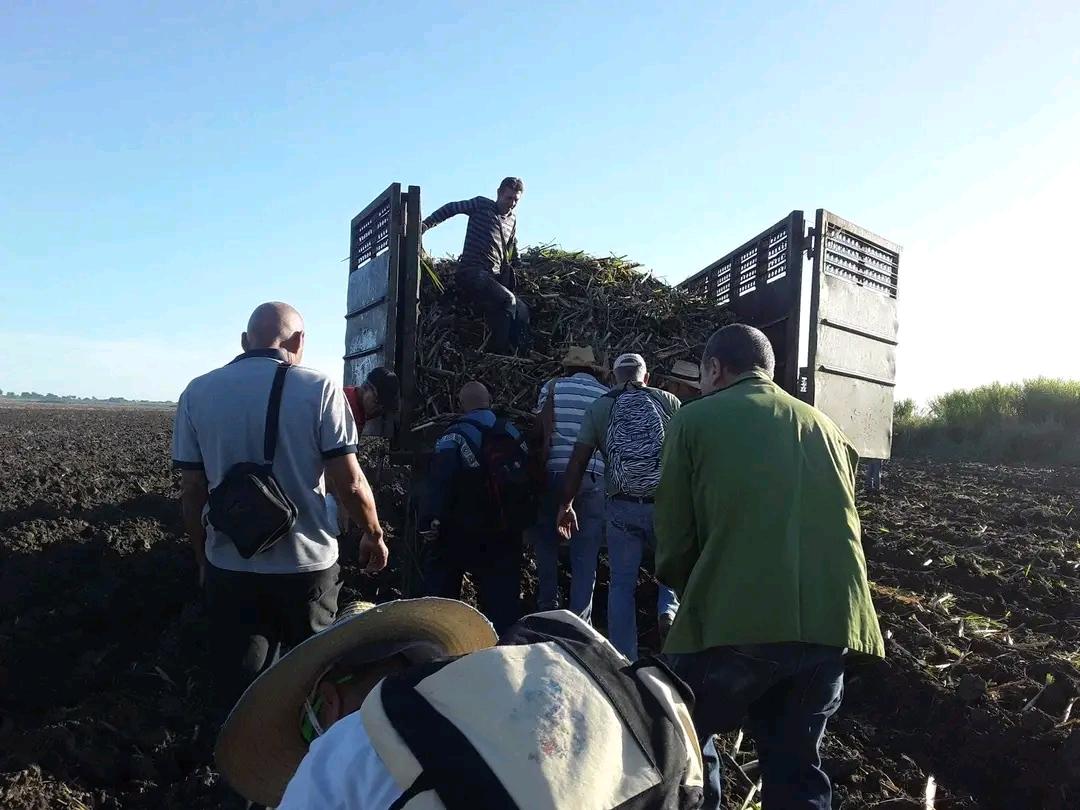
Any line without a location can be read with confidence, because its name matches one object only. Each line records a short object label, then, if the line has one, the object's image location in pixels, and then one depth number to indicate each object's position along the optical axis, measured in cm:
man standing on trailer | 584
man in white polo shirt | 315
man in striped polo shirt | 513
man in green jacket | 270
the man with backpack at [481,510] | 471
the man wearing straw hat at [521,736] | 108
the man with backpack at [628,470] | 459
